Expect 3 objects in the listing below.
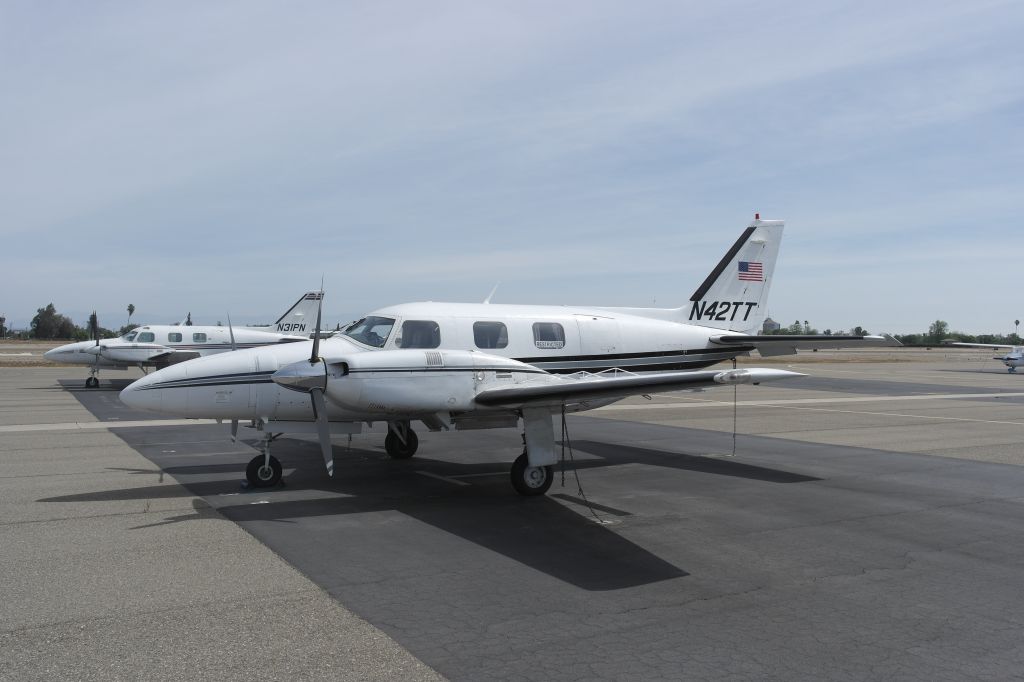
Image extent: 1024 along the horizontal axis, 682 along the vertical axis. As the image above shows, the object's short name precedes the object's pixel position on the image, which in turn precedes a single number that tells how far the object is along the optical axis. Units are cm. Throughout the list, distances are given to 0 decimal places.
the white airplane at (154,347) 2970
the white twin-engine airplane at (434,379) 968
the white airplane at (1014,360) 4841
